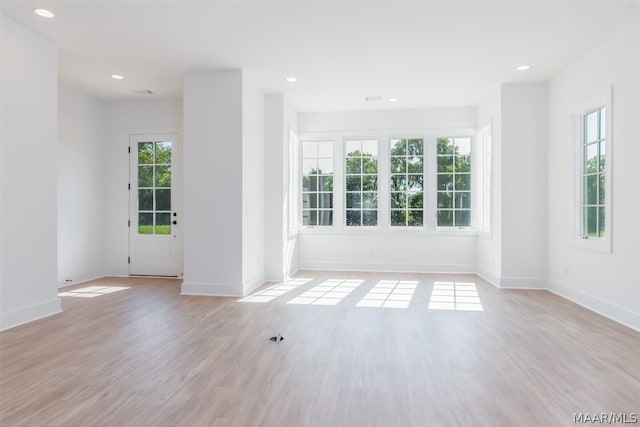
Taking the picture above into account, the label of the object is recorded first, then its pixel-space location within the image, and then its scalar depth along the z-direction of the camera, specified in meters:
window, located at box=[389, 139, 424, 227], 6.97
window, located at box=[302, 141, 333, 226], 7.18
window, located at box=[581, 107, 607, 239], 4.24
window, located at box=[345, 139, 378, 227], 7.09
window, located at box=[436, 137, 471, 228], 6.84
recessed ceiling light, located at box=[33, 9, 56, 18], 3.46
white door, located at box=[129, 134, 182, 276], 6.38
